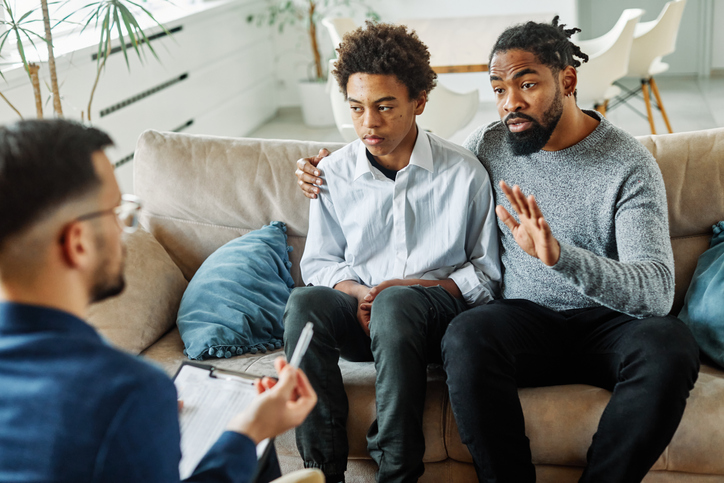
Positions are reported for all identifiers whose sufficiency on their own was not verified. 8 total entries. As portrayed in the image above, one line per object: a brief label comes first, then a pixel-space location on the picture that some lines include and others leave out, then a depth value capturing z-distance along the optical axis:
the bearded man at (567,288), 1.32
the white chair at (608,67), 3.52
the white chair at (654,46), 3.87
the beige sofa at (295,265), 1.45
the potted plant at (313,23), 5.39
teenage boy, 1.45
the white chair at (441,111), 3.35
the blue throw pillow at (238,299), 1.72
